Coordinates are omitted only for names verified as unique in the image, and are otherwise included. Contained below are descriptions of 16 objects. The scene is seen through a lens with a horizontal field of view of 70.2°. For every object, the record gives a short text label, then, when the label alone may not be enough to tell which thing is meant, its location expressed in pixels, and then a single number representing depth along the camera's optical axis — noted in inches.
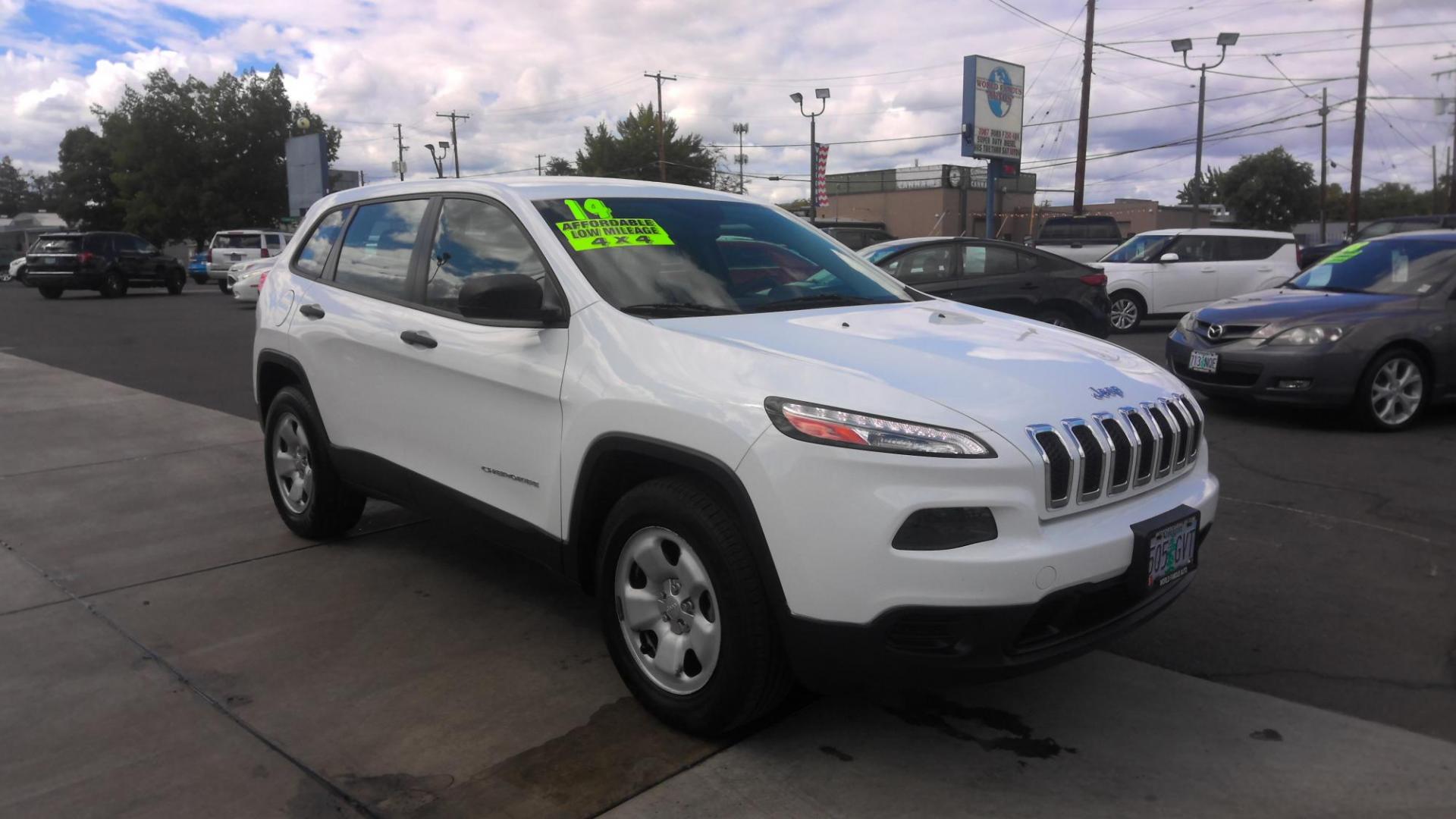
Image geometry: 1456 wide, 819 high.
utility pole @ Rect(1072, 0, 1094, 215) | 1186.6
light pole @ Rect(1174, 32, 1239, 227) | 1163.3
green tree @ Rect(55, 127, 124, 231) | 2417.6
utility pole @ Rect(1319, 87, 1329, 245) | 2004.6
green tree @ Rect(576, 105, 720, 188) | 2410.2
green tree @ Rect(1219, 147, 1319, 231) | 2888.8
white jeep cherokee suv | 103.3
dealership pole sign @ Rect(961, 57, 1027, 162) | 923.4
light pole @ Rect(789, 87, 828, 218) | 1480.1
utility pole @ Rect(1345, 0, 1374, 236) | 1245.7
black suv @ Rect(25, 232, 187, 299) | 1028.5
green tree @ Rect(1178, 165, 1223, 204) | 3270.2
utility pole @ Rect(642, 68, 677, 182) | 2188.7
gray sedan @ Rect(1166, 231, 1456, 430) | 290.5
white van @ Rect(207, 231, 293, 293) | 1193.4
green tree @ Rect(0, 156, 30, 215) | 4471.0
